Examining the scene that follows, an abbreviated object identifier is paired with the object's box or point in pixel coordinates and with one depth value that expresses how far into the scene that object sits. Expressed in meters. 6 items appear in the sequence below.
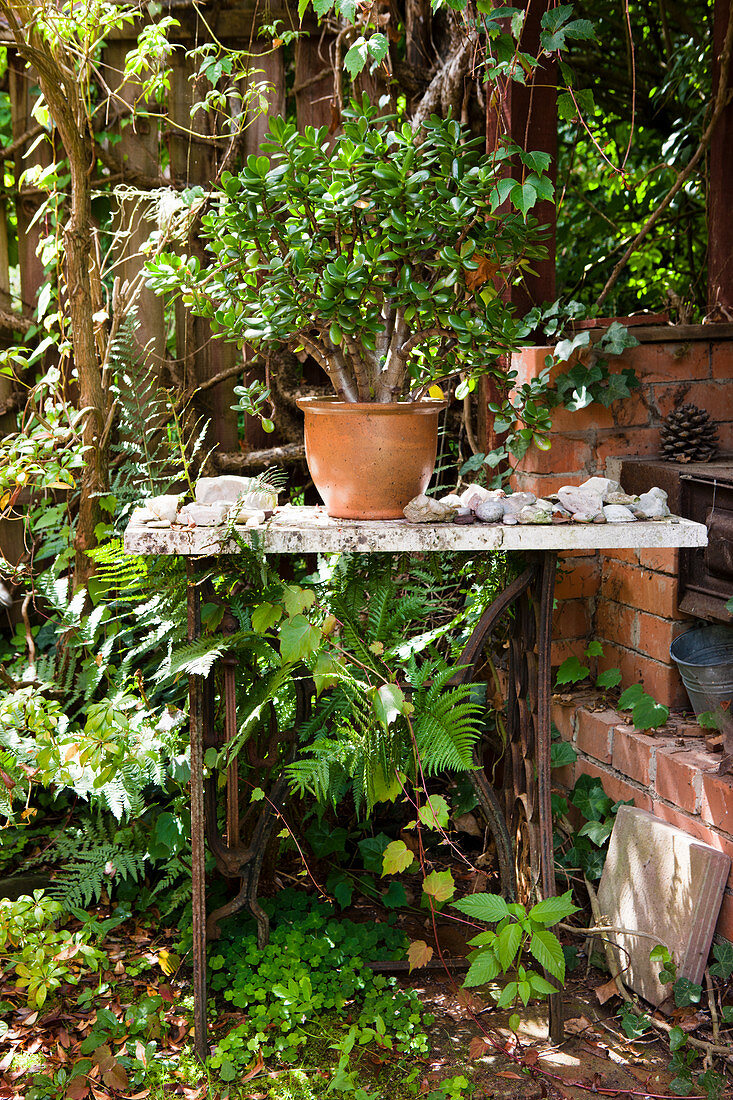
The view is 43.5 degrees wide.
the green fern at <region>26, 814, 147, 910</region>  2.30
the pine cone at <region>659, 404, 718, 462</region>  2.47
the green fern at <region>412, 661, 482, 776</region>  1.90
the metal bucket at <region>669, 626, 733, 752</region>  2.25
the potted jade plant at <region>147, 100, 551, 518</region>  1.72
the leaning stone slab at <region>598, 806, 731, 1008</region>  1.99
